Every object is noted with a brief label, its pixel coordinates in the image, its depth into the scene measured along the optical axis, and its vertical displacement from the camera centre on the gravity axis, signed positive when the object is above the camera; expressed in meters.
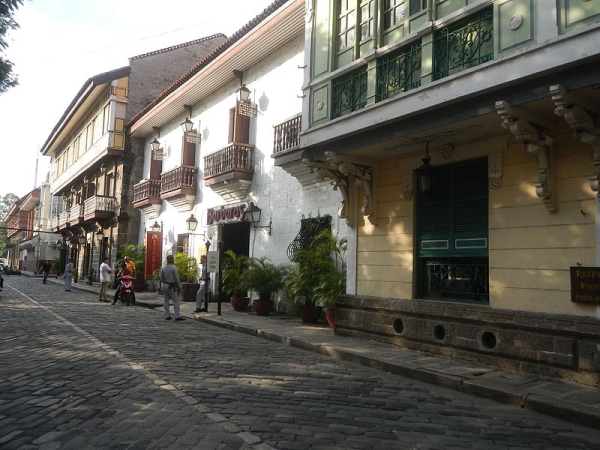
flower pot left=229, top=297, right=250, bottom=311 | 14.52 -0.94
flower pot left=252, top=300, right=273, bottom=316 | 13.34 -0.95
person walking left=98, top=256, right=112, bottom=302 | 18.19 -0.45
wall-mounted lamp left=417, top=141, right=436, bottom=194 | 8.17 +1.56
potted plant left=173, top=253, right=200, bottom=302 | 18.20 -0.01
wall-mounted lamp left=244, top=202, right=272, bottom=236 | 14.94 +1.61
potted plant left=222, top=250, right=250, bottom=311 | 14.52 -0.35
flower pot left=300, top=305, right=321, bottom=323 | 11.81 -0.95
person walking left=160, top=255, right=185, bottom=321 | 12.24 -0.40
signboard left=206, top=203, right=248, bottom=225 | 15.95 +1.77
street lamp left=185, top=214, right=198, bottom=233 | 18.03 +1.58
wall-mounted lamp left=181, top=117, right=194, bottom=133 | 18.94 +5.21
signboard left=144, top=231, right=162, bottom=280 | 21.17 +0.57
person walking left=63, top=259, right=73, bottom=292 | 23.33 -0.59
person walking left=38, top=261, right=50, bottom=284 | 30.61 -0.40
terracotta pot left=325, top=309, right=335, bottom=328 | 10.84 -0.93
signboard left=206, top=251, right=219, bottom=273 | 13.41 +0.17
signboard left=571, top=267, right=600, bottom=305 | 6.09 -0.05
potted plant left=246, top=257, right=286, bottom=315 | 13.24 -0.32
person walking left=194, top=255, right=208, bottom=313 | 13.77 -0.79
